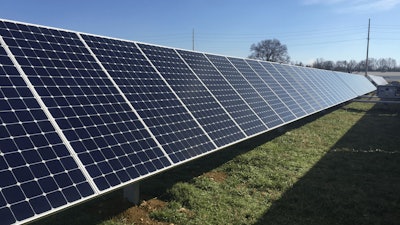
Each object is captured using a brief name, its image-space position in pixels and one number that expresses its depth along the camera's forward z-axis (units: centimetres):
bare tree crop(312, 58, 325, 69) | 16100
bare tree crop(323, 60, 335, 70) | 15700
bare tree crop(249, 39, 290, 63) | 15250
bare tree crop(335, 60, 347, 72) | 17886
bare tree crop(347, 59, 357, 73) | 18825
